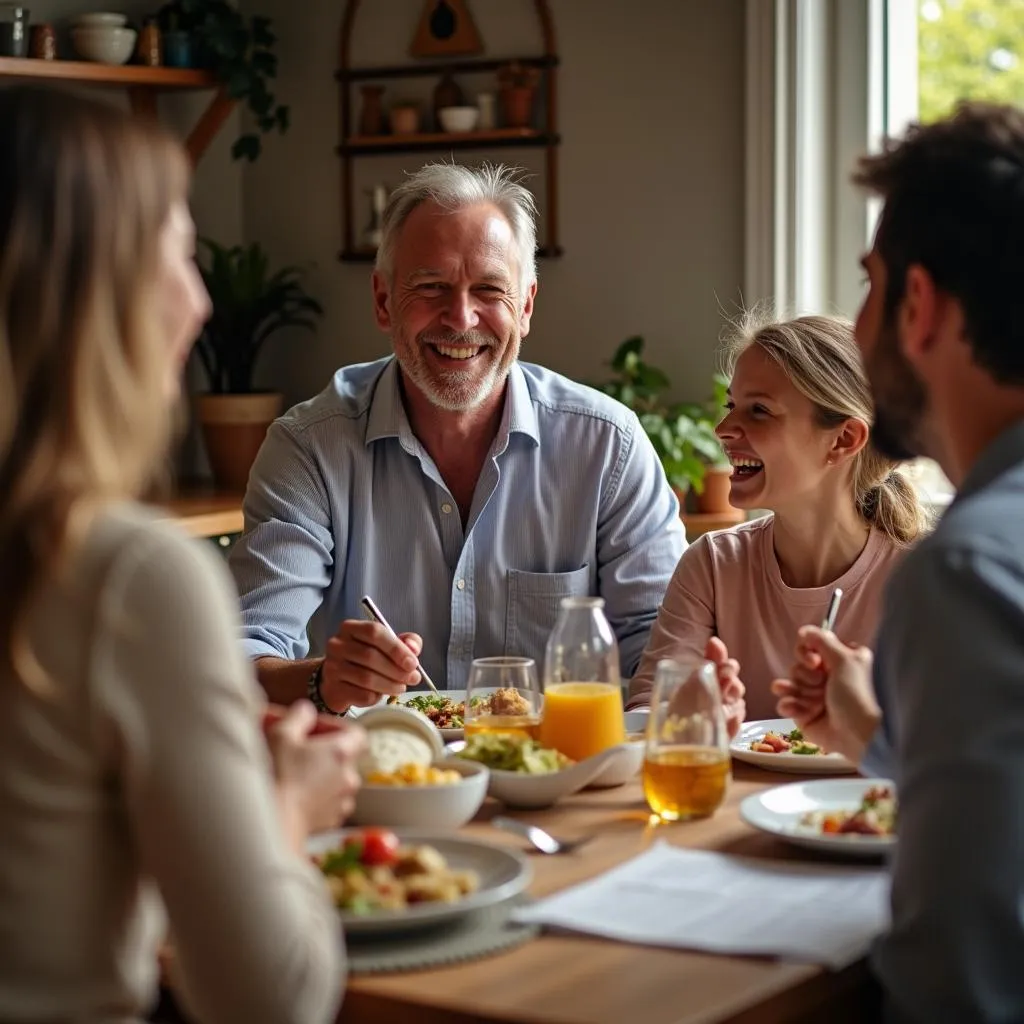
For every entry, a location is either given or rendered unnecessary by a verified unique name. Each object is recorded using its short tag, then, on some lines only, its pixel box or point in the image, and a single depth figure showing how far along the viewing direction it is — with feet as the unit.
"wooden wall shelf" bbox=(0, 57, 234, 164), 13.07
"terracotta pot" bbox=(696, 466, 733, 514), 12.65
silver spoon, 7.39
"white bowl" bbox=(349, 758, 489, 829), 7.41
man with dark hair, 6.01
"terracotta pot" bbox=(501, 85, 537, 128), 13.50
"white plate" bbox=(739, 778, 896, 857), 7.24
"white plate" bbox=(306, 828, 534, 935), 6.58
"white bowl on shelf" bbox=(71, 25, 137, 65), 13.44
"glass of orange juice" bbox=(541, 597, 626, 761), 7.98
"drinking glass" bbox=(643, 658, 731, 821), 7.58
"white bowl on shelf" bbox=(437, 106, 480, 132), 13.65
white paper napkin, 6.68
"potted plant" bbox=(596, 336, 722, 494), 12.38
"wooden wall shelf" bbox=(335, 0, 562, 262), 13.58
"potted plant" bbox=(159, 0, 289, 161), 13.86
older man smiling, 10.01
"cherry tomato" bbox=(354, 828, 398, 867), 6.98
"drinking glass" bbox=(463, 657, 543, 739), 8.10
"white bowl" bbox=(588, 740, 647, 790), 7.93
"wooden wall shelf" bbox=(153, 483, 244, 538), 12.91
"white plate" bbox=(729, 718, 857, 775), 8.03
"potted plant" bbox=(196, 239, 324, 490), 14.21
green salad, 7.79
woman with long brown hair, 5.20
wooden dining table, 6.04
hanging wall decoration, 13.73
